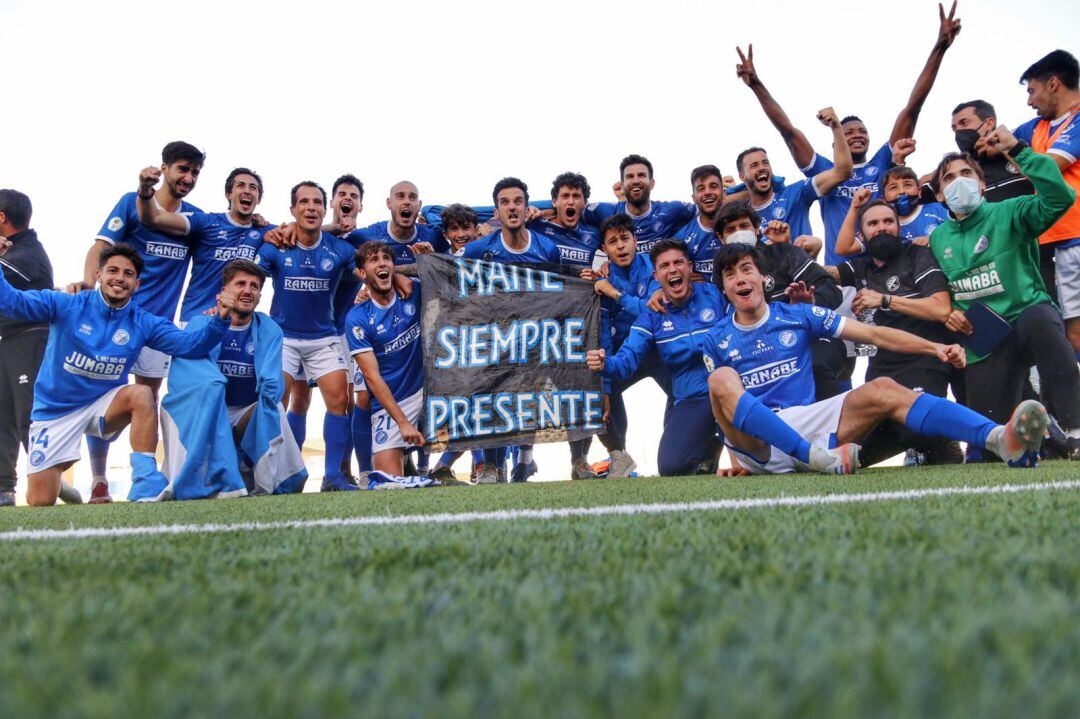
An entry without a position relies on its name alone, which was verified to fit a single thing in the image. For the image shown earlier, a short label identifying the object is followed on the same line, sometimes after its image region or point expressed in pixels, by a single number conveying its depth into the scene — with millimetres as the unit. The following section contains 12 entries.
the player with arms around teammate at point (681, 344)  5090
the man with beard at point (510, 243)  5754
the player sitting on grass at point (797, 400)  3482
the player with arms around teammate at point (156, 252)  5441
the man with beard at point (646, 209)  5887
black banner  5527
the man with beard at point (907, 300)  4488
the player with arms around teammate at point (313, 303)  5738
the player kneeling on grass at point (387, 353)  5500
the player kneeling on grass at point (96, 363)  4797
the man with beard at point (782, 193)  5703
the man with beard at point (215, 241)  5727
